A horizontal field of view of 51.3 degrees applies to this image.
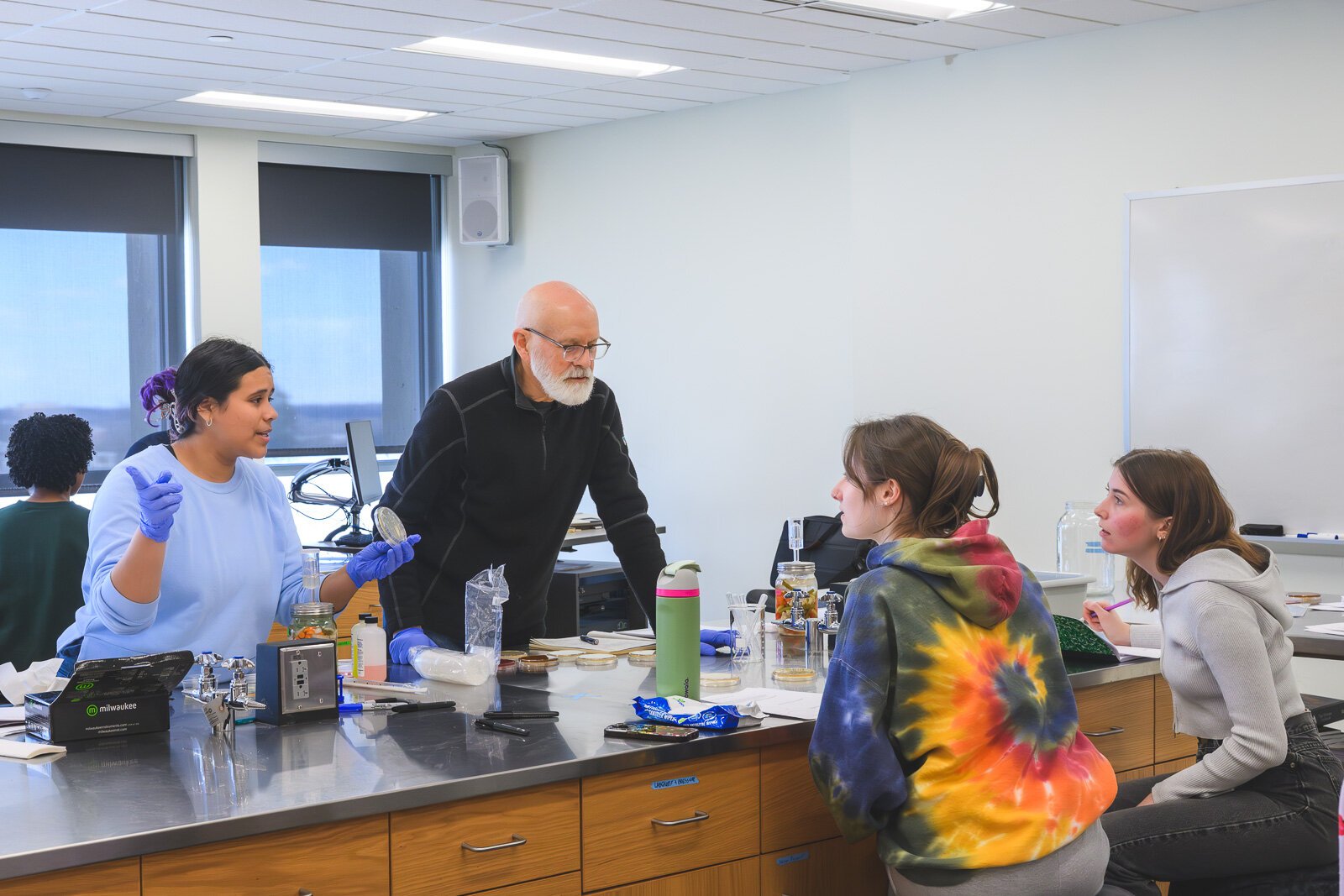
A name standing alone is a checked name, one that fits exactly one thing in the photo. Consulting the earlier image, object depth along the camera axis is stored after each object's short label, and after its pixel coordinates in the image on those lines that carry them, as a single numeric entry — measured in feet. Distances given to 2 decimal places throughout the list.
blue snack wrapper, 7.22
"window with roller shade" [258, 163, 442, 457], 22.84
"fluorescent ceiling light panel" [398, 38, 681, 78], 16.48
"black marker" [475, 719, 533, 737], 7.05
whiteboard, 14.33
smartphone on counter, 6.97
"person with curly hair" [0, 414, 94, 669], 11.99
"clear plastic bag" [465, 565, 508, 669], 8.69
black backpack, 15.74
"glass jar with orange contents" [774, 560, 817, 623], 9.27
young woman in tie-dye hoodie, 6.33
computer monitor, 20.70
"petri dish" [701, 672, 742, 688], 8.34
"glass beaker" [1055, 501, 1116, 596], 15.49
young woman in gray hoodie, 7.51
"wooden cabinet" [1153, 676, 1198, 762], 9.50
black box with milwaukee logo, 6.81
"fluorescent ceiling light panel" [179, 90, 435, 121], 19.51
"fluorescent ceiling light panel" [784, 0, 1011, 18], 14.65
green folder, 9.27
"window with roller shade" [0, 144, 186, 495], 20.38
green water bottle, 7.86
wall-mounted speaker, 23.27
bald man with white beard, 9.77
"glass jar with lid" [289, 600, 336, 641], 7.82
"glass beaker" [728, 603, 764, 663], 8.93
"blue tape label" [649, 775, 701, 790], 6.90
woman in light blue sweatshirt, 8.09
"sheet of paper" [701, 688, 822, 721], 7.61
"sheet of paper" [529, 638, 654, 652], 9.70
